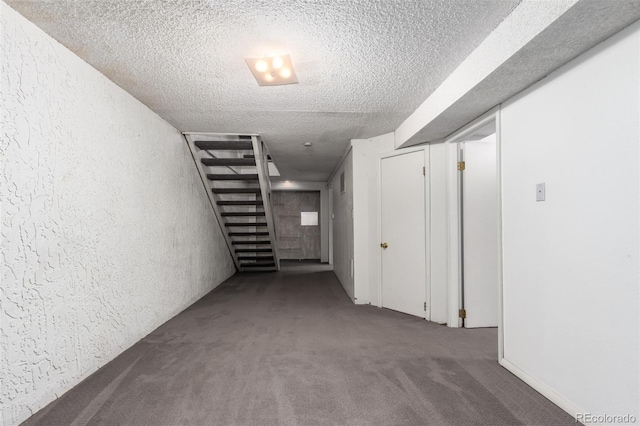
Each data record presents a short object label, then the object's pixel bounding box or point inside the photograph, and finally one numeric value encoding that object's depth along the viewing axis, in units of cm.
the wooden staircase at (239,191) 396
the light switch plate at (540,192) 182
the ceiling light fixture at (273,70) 198
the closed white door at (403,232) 334
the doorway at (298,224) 873
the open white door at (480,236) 297
